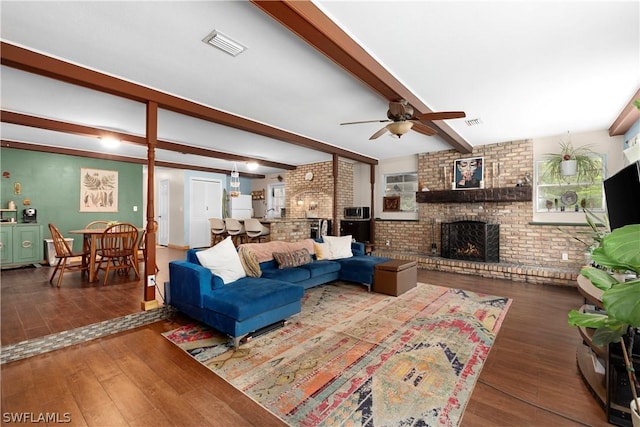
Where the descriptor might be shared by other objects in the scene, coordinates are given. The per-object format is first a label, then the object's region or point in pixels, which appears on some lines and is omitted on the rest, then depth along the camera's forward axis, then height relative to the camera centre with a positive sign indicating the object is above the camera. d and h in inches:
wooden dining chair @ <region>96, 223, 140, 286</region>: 172.4 -20.1
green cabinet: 209.3 -23.5
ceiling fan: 121.7 +43.3
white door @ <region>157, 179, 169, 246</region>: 359.3 +0.8
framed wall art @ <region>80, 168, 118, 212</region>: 256.8 +21.5
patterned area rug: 69.1 -46.3
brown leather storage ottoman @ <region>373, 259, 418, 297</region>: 155.8 -35.5
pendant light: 290.7 +29.6
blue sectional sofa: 99.2 -31.8
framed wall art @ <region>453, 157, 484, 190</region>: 229.3 +34.0
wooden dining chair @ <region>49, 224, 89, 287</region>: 163.3 -22.7
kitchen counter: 258.0 -6.3
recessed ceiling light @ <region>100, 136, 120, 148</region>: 186.5 +48.6
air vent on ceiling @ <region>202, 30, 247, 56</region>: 87.7 +54.5
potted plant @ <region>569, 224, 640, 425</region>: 30.3 -5.8
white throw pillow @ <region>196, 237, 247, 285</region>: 118.9 -20.2
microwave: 281.9 +1.7
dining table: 171.8 -20.7
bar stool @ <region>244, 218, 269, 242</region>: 260.6 -14.0
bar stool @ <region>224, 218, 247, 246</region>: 273.3 -15.5
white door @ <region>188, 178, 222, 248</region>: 335.9 +7.3
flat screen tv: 61.9 +4.5
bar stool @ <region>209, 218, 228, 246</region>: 284.2 -14.1
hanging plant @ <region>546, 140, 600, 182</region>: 189.5 +35.0
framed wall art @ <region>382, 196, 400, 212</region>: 279.7 +10.4
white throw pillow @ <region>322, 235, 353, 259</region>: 184.7 -20.9
